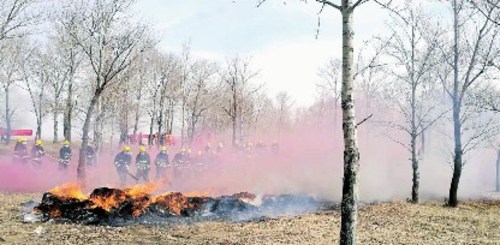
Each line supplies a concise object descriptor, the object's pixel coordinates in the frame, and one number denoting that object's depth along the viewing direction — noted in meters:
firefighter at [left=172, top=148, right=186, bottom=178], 26.98
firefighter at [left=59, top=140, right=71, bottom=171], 22.98
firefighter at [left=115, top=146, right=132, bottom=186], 22.02
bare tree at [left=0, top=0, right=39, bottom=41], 18.74
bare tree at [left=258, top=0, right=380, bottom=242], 7.10
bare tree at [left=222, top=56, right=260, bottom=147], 40.34
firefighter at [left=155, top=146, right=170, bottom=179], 25.49
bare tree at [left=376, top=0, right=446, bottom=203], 18.42
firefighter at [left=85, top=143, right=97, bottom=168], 24.94
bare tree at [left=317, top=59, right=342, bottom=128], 51.31
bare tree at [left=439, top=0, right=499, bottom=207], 17.05
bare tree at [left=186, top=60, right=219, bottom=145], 41.91
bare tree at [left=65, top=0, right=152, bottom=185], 17.84
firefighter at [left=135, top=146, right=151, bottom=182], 22.70
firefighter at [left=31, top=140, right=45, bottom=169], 22.34
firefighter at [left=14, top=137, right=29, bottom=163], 21.94
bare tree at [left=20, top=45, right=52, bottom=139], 42.25
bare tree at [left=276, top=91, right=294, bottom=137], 80.70
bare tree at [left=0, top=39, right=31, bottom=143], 41.14
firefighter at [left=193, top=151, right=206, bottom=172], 29.09
